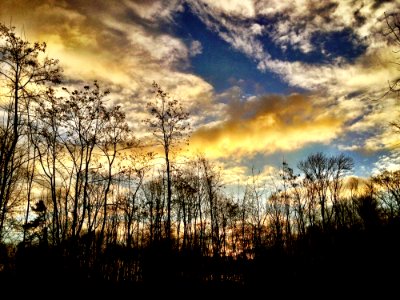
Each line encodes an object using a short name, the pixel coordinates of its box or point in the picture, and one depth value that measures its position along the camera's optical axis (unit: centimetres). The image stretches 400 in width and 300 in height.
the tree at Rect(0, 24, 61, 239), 1353
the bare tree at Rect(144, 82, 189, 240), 2622
